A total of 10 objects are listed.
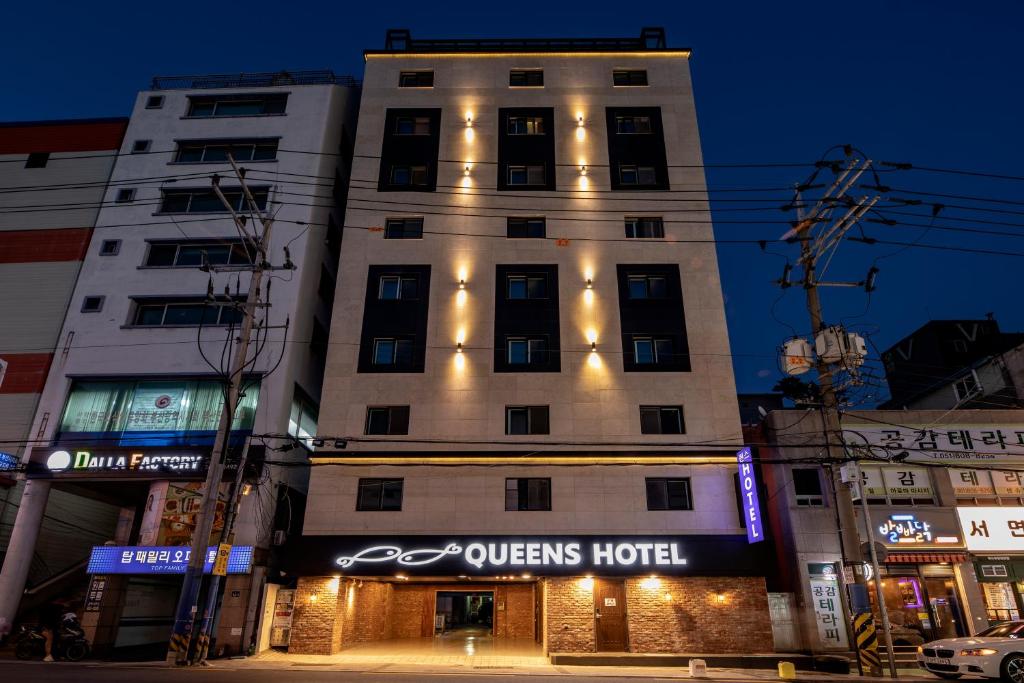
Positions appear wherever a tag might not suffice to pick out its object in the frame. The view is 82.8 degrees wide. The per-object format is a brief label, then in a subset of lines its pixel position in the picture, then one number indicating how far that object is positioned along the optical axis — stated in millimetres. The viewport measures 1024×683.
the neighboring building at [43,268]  26188
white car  15984
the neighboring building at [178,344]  23953
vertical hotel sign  21812
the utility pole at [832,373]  16391
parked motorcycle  20406
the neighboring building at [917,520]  23297
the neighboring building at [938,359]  34800
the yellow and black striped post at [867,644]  16906
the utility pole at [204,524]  17516
